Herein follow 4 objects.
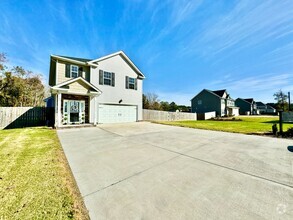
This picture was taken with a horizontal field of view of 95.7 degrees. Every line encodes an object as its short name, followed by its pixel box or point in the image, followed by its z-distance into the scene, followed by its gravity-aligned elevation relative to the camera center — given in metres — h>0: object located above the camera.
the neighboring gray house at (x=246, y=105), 50.84 +2.86
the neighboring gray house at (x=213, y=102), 34.22 +2.90
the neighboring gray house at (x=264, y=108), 62.63 +2.29
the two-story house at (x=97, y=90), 11.10 +2.14
